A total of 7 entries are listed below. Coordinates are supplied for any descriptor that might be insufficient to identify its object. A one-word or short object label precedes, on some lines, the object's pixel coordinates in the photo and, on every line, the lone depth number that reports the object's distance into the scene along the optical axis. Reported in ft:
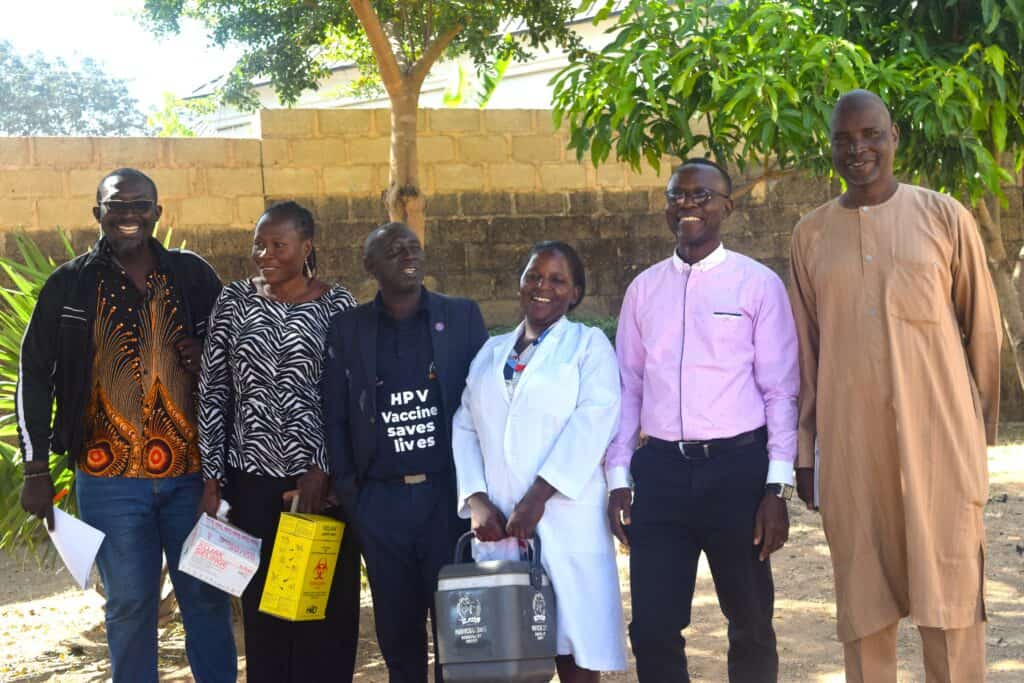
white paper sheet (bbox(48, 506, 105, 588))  12.26
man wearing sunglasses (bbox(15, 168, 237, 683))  12.42
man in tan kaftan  10.88
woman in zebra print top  12.46
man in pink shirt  11.25
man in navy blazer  12.07
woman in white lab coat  11.51
